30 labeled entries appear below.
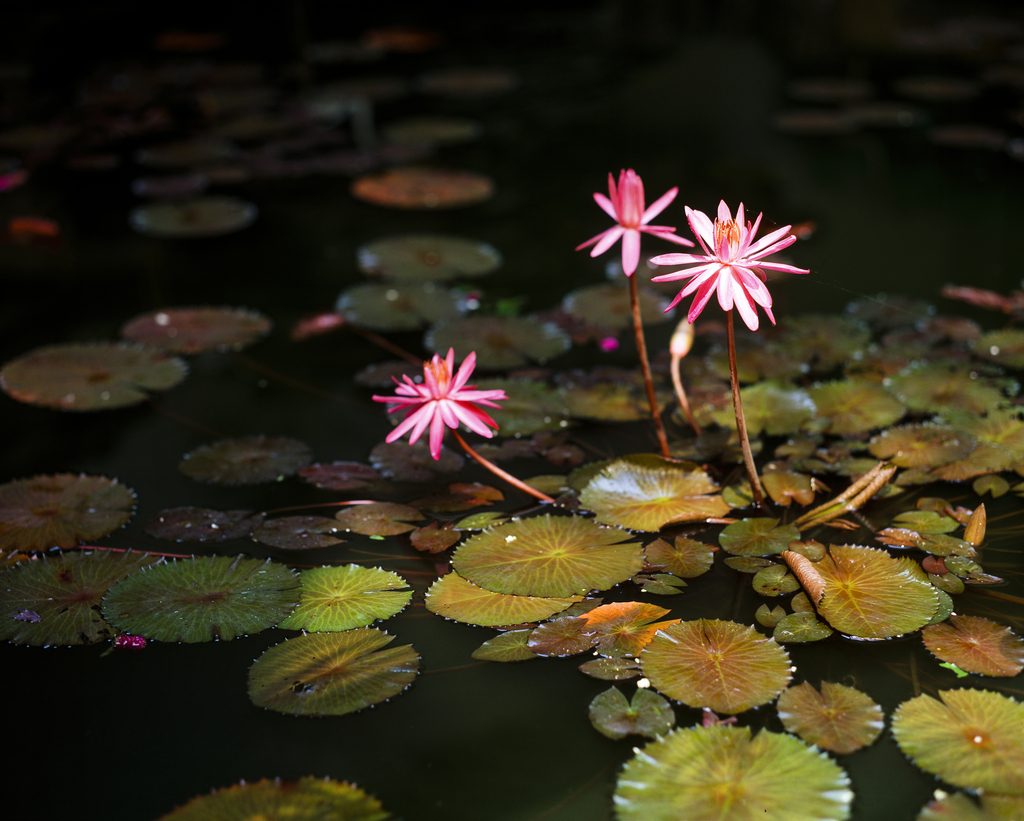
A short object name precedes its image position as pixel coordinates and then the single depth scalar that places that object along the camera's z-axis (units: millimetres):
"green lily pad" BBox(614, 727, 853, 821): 1091
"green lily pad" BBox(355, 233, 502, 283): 2691
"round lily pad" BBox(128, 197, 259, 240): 3053
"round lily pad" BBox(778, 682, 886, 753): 1194
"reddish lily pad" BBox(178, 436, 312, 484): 1820
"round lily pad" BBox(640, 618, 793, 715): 1249
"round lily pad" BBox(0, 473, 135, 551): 1634
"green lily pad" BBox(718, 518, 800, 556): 1524
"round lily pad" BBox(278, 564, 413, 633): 1417
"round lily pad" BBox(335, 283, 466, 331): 2453
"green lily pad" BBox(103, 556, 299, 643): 1422
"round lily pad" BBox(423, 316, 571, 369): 2248
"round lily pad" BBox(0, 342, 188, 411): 2105
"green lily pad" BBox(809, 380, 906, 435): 1885
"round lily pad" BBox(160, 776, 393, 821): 1125
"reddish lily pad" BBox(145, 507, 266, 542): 1646
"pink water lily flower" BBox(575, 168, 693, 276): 1535
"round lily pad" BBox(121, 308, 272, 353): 2357
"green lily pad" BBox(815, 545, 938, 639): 1358
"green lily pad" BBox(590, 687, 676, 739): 1228
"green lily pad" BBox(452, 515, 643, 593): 1446
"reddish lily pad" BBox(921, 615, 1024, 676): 1294
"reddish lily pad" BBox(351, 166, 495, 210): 3271
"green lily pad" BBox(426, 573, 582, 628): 1407
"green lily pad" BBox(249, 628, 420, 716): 1286
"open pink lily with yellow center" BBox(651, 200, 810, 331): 1299
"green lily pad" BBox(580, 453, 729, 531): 1598
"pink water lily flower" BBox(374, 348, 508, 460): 1395
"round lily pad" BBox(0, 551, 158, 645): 1425
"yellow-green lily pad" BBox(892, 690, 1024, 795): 1122
